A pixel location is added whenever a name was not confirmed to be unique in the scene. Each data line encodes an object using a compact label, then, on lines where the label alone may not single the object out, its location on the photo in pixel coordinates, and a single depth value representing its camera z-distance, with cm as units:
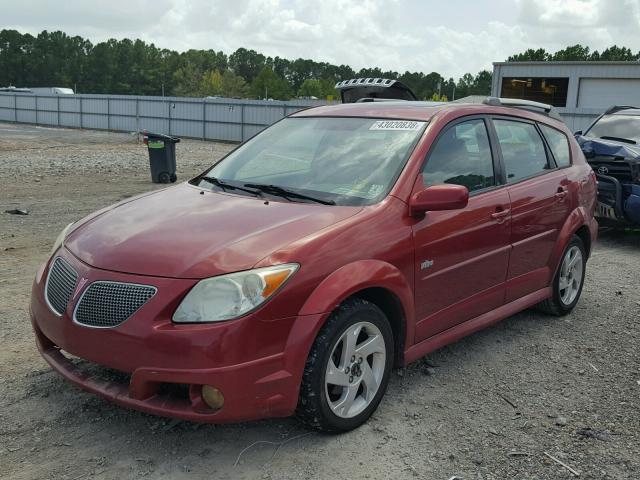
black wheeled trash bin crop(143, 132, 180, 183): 1409
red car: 287
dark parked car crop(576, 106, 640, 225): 824
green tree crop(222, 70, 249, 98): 11438
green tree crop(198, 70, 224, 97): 11169
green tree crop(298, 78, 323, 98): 12681
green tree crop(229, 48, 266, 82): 15525
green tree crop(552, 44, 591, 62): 9324
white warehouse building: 3178
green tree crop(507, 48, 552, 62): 9569
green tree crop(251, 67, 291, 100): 11444
